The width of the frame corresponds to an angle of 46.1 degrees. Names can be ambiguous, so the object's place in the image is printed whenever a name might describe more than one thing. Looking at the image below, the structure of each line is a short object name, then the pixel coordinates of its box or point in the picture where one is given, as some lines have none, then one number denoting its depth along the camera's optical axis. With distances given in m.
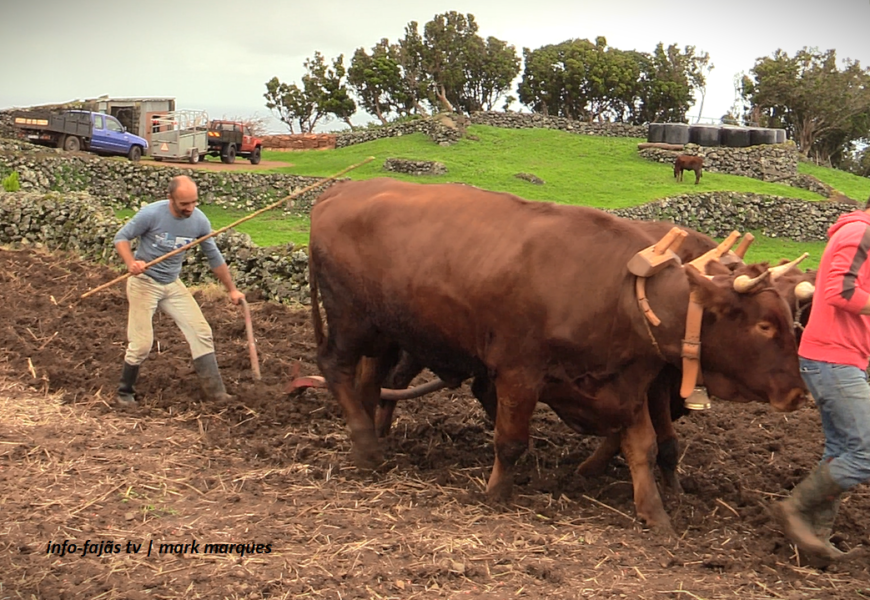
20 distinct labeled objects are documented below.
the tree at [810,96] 55.25
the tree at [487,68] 58.31
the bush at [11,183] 20.12
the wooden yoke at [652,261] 5.96
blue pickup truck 31.03
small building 39.75
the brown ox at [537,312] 5.88
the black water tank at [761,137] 39.06
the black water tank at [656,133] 39.81
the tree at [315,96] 58.72
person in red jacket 5.25
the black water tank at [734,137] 39.03
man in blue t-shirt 8.69
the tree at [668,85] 56.78
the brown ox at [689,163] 31.84
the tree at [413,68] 58.28
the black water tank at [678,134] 39.25
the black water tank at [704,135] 39.41
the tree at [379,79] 57.50
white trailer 34.25
